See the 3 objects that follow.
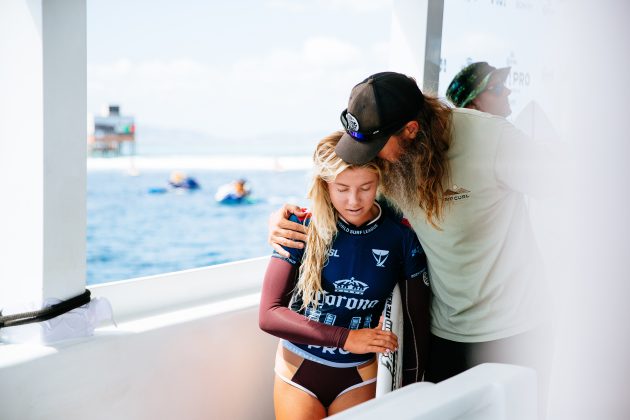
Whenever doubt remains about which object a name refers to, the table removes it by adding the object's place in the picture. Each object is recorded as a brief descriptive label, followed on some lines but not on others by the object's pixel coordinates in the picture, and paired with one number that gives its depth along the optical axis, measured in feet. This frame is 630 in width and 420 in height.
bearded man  4.83
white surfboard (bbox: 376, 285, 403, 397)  5.20
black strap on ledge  5.22
